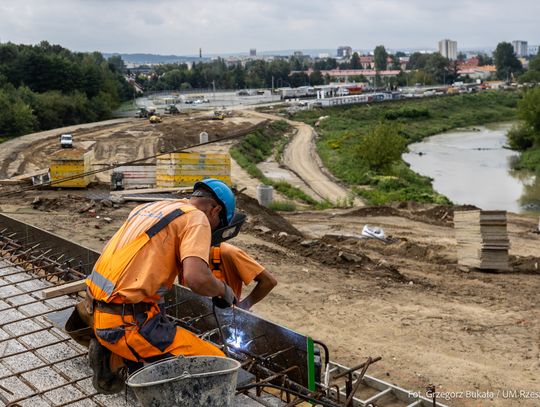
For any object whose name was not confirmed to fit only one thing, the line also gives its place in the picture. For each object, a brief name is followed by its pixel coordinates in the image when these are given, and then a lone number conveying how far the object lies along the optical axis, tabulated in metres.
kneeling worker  3.71
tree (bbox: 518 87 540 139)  47.84
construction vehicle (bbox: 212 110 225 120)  58.36
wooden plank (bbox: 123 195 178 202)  20.19
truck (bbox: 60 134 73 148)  38.22
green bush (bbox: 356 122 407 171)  35.38
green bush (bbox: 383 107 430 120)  72.94
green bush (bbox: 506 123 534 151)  48.91
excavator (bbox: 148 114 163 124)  54.25
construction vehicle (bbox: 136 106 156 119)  61.72
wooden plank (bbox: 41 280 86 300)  6.12
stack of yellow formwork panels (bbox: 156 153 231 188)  21.34
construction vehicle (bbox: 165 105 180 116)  66.50
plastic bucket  3.49
